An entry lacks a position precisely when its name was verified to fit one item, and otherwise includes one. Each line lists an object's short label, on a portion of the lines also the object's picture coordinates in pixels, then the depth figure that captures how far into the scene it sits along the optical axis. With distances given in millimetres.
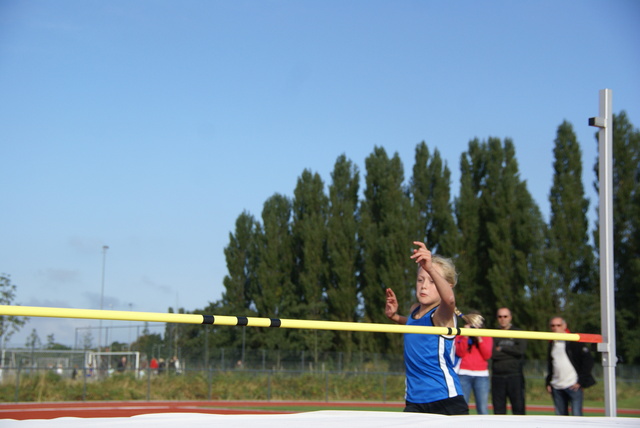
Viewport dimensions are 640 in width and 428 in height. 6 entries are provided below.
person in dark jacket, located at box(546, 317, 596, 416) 7418
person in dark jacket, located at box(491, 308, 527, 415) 7875
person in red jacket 7602
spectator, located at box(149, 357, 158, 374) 21427
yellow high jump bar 3398
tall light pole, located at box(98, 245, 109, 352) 22344
